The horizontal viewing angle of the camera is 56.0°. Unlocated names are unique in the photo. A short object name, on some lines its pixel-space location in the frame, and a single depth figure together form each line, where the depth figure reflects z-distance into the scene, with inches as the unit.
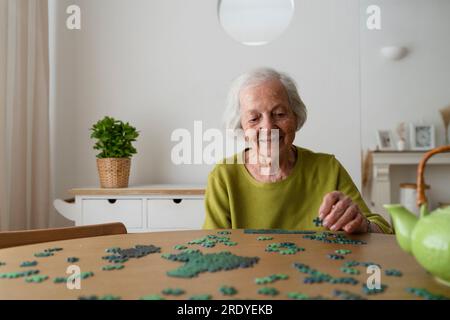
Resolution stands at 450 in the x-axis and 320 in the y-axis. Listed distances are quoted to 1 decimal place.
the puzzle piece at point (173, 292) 25.4
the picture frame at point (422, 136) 175.2
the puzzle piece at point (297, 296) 24.4
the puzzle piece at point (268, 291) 25.3
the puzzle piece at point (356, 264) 31.2
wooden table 25.9
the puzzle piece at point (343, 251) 35.3
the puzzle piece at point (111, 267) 31.4
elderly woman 58.7
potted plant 106.3
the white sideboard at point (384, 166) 170.4
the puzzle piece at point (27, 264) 32.9
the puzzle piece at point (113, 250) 37.2
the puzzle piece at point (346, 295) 24.3
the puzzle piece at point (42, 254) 36.3
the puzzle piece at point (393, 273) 28.8
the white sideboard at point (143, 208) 101.7
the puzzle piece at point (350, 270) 29.2
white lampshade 111.6
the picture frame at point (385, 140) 176.1
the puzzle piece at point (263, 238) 42.0
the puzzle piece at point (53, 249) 38.7
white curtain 99.3
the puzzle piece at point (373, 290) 25.3
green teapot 24.2
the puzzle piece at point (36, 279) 28.7
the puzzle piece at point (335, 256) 33.5
